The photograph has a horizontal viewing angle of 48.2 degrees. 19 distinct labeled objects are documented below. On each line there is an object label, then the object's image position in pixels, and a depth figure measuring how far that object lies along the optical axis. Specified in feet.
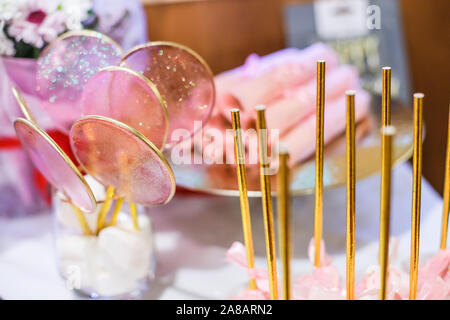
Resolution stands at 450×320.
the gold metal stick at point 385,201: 1.13
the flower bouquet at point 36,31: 2.27
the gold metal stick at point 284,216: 1.11
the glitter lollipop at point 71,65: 2.01
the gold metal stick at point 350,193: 1.29
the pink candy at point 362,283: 1.74
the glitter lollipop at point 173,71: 1.95
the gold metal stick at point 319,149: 1.38
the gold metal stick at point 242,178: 1.37
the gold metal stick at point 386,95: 1.41
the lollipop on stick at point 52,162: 1.61
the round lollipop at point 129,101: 1.77
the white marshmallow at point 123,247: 1.98
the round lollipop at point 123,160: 1.53
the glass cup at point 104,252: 2.00
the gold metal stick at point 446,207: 1.61
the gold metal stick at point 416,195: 1.40
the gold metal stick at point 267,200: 1.24
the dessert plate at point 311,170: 2.35
